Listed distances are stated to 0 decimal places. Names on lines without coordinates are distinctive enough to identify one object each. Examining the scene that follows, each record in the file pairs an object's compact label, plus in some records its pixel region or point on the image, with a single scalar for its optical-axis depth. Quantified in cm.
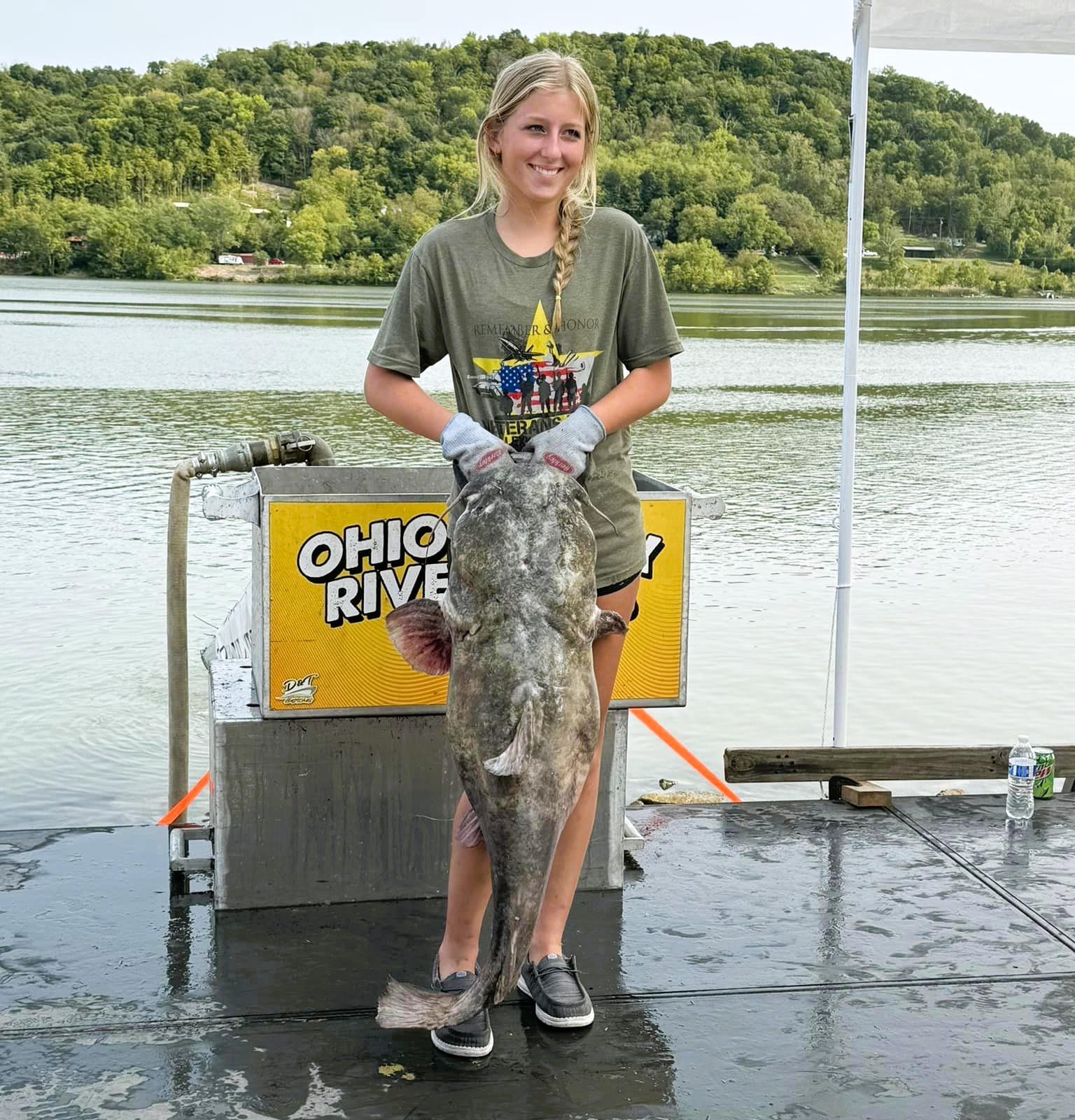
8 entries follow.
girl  290
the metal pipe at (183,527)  429
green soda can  461
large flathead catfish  279
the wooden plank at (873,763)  473
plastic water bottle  444
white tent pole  470
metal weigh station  360
